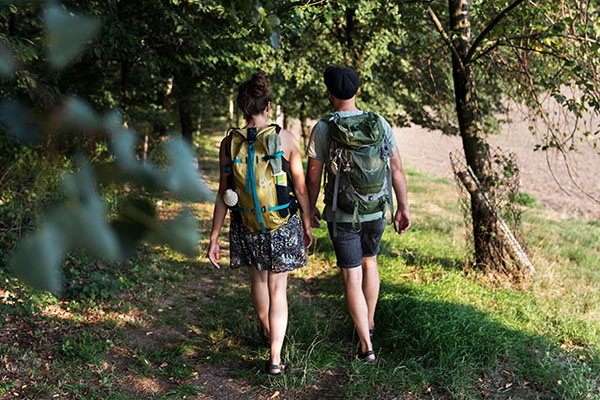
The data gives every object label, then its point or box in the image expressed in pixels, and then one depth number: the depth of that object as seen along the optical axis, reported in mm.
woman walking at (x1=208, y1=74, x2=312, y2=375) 2869
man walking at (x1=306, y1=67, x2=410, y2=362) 3010
